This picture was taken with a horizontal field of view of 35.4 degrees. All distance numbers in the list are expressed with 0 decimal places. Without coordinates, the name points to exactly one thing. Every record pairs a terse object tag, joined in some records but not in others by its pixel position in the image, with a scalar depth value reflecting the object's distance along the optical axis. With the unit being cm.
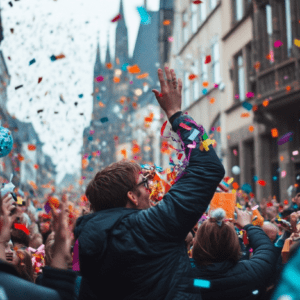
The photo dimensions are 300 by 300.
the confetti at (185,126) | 210
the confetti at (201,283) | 207
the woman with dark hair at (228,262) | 247
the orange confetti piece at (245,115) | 1603
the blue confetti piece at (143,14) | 546
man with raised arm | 198
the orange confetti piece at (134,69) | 706
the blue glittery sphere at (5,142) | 392
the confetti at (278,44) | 1310
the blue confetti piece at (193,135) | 206
